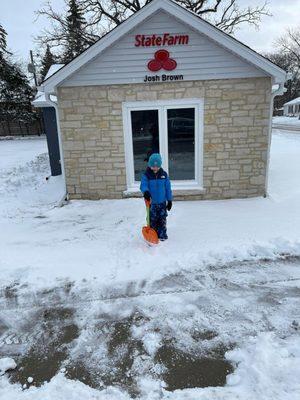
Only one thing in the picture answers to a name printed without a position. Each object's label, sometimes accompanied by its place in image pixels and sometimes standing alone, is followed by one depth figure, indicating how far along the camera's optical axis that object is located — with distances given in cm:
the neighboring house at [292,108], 5505
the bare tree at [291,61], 5405
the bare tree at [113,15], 2477
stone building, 765
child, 589
